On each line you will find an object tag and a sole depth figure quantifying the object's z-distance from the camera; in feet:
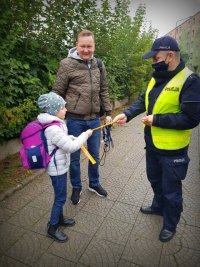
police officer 8.02
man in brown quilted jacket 10.68
